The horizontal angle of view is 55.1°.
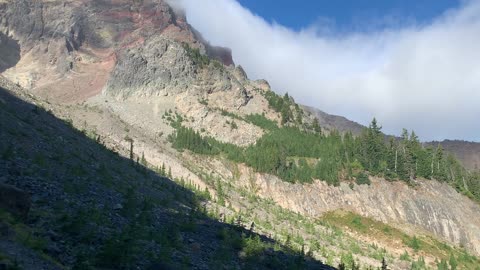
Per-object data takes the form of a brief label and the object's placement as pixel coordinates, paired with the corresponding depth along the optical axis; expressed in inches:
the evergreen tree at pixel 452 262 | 2816.7
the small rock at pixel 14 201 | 727.1
